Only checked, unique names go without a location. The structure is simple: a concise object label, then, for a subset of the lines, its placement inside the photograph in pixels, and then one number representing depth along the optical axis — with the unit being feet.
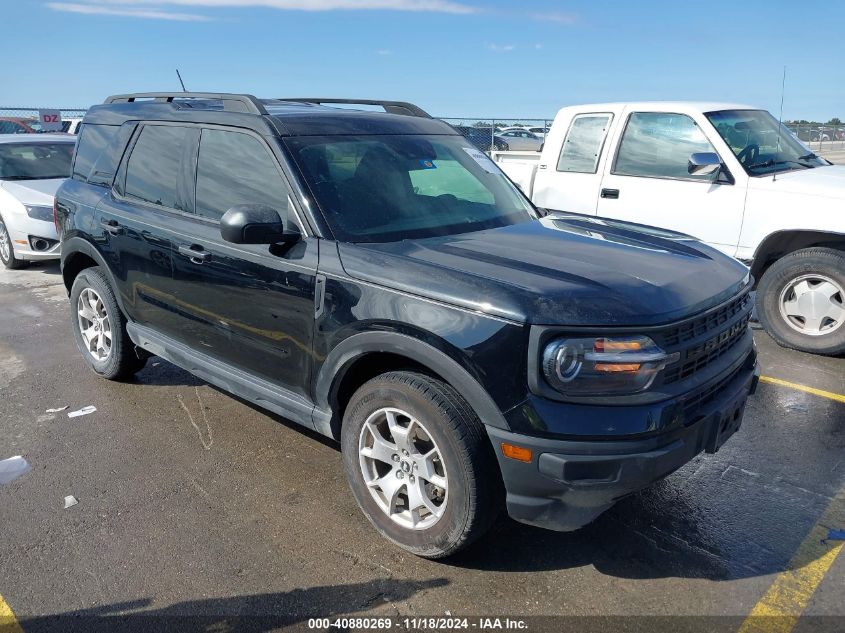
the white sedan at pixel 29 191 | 28.63
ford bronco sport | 8.46
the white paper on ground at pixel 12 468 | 12.50
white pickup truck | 17.97
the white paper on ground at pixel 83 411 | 15.17
